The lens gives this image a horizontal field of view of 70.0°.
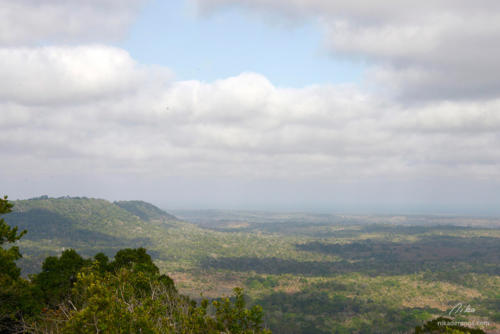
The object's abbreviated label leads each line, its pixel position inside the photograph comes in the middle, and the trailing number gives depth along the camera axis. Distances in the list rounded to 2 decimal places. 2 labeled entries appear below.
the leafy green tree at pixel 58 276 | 47.97
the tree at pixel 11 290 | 33.75
